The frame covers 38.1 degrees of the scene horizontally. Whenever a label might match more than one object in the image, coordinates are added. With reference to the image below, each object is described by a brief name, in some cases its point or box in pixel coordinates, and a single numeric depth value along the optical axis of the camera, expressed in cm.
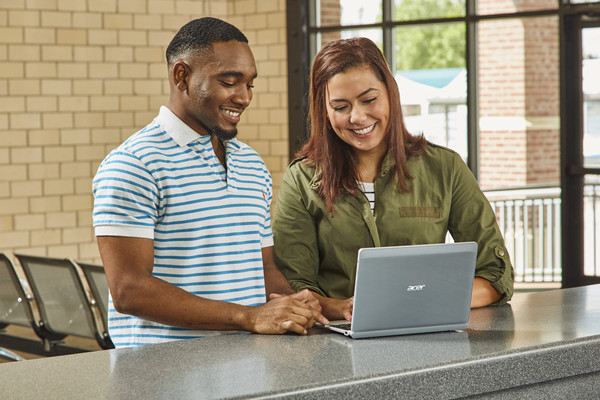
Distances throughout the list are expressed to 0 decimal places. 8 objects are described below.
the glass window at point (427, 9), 646
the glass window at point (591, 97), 594
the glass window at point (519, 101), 625
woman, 242
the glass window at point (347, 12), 675
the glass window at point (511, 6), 616
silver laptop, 190
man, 193
